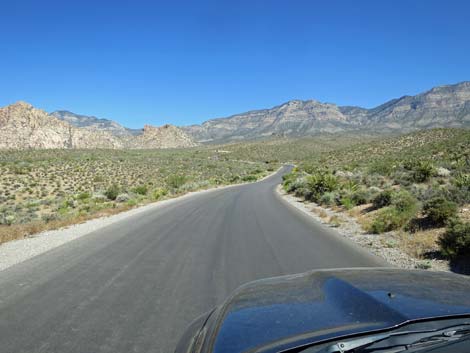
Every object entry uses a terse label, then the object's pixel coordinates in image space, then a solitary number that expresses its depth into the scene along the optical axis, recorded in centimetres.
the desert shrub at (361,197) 1628
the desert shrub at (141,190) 3156
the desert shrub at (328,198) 1849
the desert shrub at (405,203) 1162
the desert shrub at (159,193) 2785
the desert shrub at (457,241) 755
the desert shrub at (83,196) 2898
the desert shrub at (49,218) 1570
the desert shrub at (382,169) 2712
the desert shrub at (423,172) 1975
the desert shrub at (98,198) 2734
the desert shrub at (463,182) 1359
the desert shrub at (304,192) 2352
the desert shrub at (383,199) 1407
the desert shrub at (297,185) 2759
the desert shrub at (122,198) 2633
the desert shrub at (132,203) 2203
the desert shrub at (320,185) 2190
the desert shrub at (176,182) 3872
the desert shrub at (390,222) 1100
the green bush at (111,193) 2900
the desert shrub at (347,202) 1618
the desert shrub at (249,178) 5118
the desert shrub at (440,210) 992
